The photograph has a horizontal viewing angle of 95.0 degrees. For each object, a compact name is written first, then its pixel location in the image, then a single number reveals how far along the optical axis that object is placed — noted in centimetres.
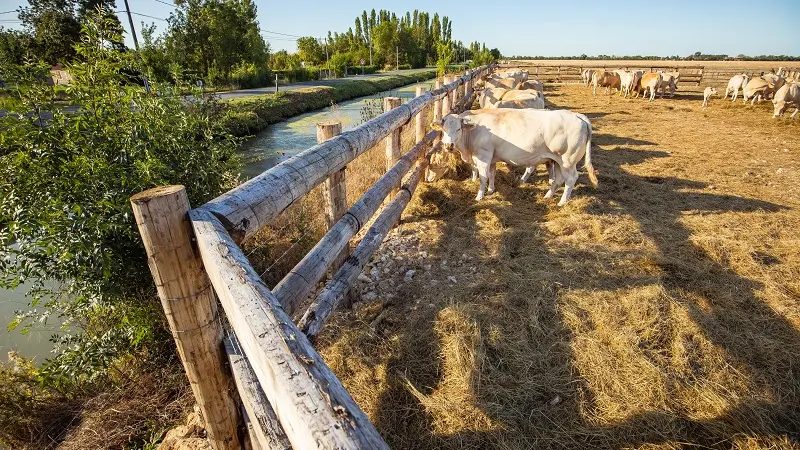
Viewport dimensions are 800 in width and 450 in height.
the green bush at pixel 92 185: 223
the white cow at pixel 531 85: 1368
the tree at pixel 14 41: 2672
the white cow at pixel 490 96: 1026
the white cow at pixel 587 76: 2505
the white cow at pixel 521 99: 844
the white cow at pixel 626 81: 1945
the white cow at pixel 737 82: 1703
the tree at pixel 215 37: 3008
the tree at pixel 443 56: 2785
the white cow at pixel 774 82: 1599
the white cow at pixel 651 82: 1806
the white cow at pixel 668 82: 1906
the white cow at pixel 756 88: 1573
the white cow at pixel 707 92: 1523
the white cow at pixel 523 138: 549
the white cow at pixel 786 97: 1280
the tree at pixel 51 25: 2616
